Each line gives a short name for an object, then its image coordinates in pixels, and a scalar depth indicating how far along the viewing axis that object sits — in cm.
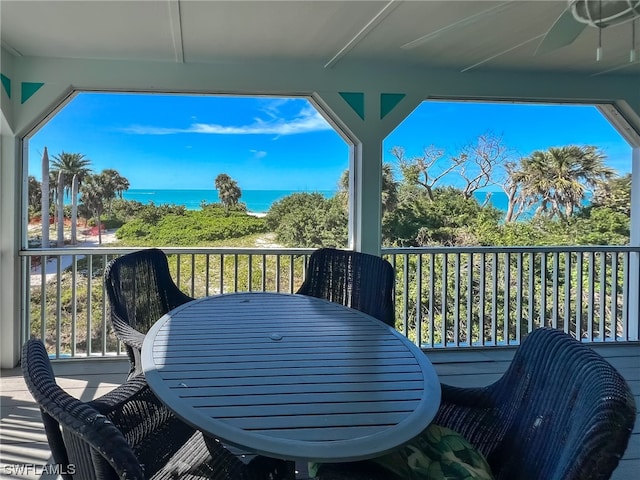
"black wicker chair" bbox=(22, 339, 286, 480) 75
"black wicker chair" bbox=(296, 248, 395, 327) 250
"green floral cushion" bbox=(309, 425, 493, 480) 114
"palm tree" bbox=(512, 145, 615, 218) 671
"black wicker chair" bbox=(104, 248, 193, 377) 201
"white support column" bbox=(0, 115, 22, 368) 326
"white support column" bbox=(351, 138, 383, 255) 366
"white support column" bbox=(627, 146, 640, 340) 414
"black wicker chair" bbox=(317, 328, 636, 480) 77
